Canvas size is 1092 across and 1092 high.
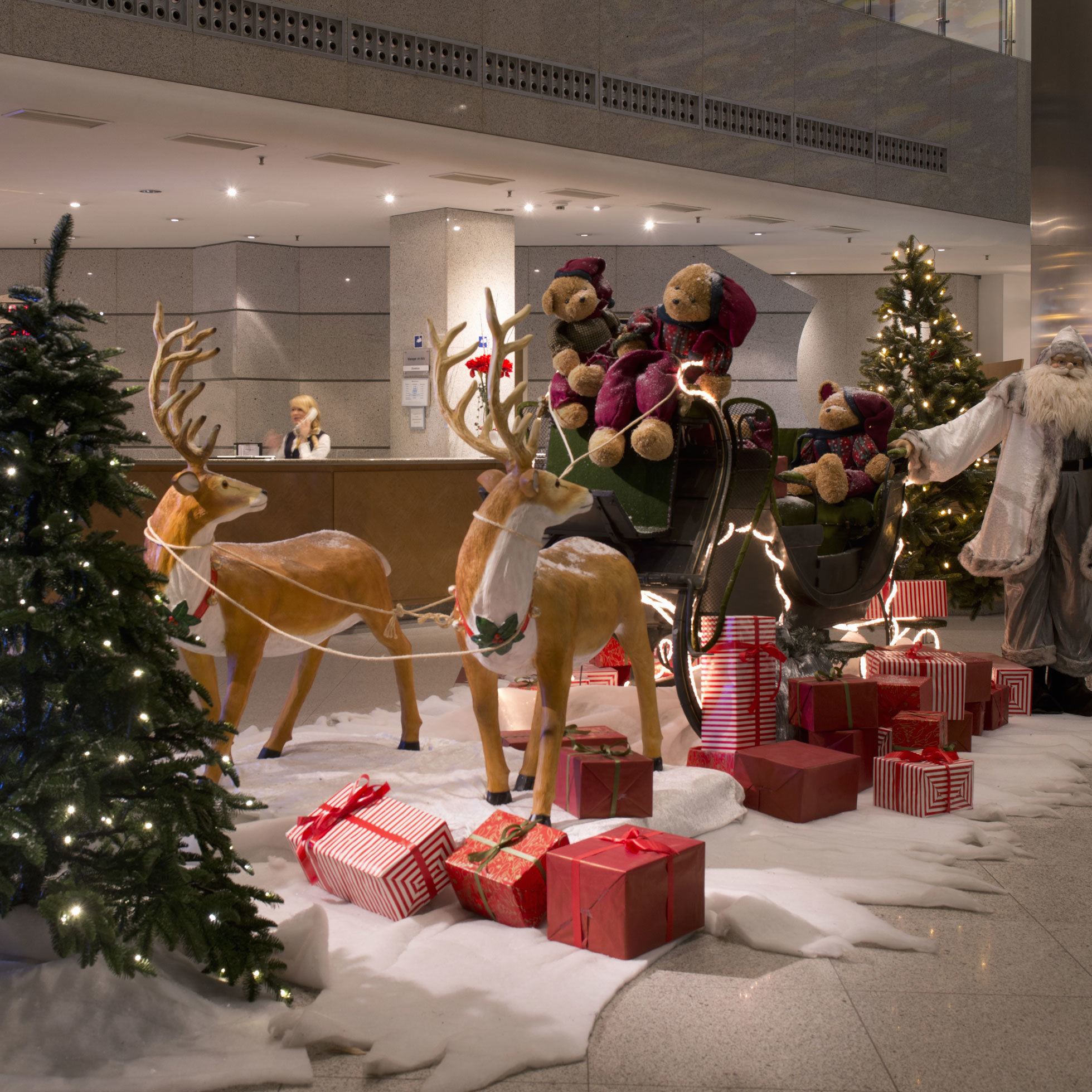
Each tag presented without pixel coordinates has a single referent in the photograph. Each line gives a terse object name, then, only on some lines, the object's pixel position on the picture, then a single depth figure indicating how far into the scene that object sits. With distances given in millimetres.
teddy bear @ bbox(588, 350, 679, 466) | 4195
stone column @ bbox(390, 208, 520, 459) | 10438
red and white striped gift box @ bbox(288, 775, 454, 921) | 2883
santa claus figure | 5270
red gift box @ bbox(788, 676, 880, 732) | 4004
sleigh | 4266
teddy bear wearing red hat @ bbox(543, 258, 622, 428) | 4492
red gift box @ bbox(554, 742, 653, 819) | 3443
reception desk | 7273
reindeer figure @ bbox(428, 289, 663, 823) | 3299
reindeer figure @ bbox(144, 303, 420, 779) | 3637
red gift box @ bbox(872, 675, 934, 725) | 4359
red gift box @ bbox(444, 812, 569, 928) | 2828
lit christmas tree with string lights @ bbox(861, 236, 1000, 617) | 7410
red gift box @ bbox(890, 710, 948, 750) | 4199
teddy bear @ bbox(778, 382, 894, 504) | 5152
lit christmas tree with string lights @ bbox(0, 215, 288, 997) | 2156
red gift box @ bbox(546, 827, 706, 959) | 2662
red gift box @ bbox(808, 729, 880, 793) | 4043
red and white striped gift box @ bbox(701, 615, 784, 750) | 4105
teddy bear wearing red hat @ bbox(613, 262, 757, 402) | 4387
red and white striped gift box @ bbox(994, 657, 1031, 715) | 5292
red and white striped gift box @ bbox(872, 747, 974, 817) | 3756
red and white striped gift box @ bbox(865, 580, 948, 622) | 5645
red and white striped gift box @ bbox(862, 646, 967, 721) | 4680
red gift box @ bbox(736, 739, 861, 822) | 3682
